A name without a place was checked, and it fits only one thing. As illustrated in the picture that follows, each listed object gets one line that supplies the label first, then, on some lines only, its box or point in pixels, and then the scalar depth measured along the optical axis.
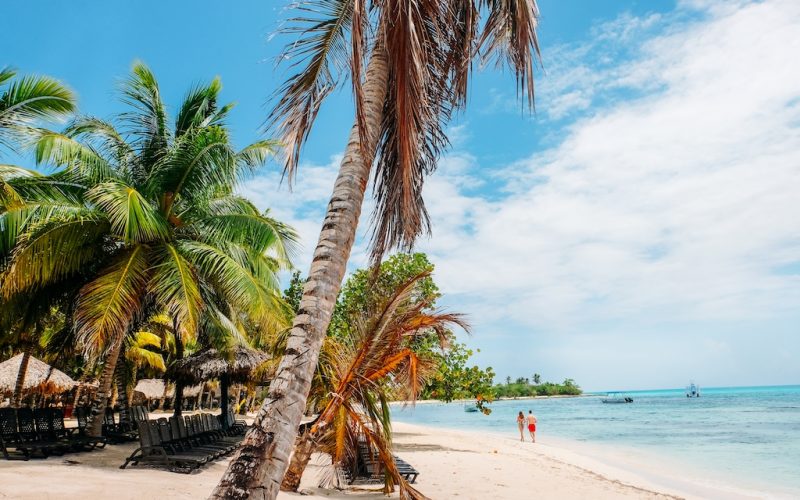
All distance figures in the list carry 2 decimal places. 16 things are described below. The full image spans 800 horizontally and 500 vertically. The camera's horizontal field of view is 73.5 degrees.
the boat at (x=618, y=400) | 91.88
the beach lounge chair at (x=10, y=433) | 8.87
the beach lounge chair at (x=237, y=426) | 16.60
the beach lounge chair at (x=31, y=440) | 9.06
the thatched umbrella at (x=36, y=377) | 17.27
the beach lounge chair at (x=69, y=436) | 10.05
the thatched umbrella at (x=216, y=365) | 14.90
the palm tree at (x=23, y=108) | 9.70
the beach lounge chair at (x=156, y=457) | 8.24
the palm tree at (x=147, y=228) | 9.42
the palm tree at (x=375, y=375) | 6.54
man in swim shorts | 24.30
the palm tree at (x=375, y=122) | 3.26
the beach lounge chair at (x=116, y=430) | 12.56
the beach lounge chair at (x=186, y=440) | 9.73
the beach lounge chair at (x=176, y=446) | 9.09
